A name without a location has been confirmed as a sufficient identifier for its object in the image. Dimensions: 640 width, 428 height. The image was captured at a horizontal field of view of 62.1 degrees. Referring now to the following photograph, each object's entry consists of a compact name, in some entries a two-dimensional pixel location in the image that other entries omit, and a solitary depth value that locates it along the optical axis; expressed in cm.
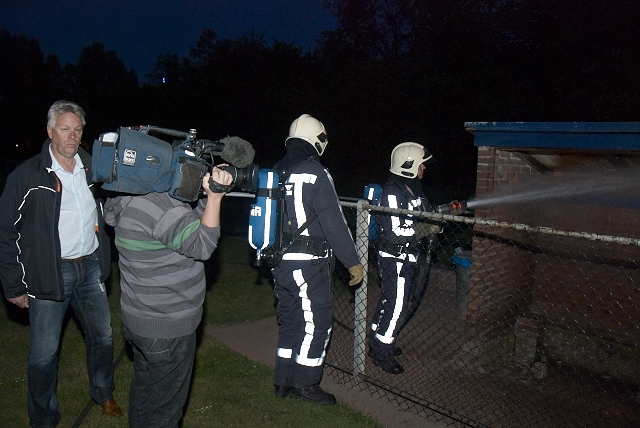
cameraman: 284
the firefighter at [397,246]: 502
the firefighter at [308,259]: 413
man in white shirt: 351
